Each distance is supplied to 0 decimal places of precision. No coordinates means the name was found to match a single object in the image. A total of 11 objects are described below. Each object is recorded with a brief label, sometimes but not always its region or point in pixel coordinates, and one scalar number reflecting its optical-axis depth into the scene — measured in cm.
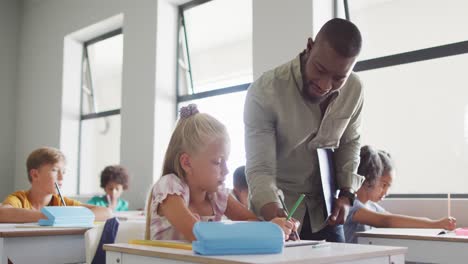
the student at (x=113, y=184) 438
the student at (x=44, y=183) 274
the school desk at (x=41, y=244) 194
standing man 163
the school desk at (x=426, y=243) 198
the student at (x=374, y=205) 240
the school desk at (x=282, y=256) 97
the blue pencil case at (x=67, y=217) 222
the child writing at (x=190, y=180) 149
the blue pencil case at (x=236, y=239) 102
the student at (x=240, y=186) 324
